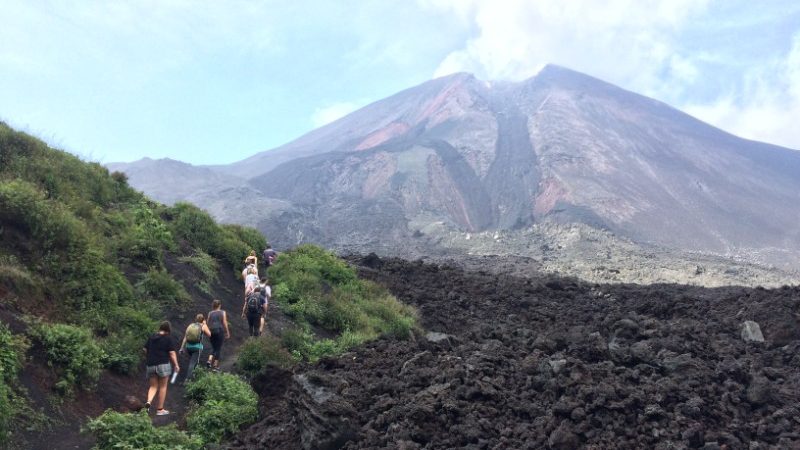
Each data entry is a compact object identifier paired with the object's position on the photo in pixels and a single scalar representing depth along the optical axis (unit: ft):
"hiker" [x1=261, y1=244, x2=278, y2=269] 58.15
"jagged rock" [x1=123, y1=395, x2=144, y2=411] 26.68
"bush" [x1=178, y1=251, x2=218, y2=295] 45.55
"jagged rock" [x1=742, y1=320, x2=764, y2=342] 36.74
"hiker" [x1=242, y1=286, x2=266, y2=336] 38.32
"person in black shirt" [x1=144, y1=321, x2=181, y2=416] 26.89
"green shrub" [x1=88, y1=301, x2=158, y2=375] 29.22
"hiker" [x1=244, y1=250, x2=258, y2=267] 46.75
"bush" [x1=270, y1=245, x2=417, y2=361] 40.45
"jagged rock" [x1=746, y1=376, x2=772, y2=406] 22.93
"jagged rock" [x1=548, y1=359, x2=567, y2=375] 24.74
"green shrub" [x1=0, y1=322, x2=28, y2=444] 19.91
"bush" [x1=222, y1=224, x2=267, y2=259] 61.36
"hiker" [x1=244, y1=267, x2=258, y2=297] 43.01
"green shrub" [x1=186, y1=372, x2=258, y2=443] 25.96
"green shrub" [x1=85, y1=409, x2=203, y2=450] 21.57
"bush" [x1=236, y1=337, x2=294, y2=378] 33.53
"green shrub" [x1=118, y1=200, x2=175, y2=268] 40.42
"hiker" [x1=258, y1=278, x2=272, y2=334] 40.79
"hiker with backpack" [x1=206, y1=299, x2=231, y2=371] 33.39
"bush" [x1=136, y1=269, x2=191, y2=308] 37.24
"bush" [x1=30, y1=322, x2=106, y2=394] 25.39
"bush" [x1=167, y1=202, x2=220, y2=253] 52.44
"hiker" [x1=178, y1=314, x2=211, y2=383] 30.83
